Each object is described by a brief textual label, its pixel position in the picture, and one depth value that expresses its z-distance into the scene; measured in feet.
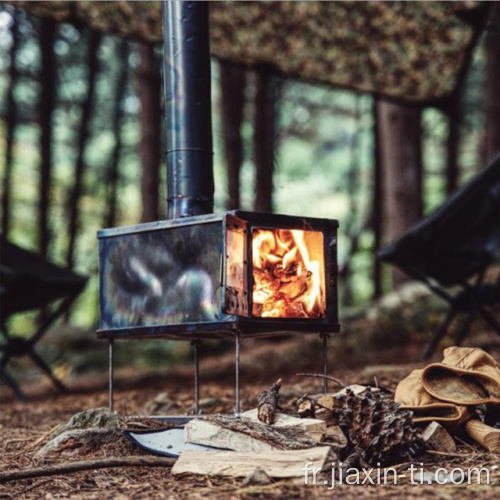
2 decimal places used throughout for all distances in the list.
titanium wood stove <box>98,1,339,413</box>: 11.35
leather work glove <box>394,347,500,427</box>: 10.39
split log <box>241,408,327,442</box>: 9.46
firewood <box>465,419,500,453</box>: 9.84
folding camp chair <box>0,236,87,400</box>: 19.76
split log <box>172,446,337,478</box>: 8.36
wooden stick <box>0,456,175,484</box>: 9.11
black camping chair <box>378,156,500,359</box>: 19.03
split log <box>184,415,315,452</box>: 9.13
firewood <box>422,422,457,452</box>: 9.95
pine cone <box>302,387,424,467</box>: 9.36
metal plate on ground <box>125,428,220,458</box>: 9.92
